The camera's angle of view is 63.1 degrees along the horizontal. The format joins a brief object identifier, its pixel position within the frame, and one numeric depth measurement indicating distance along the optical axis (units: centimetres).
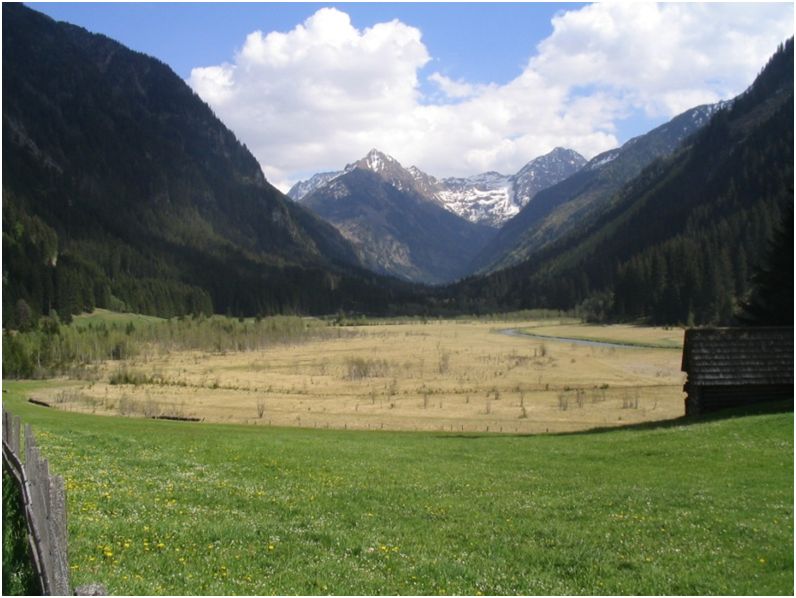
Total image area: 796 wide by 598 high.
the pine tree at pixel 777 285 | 4734
